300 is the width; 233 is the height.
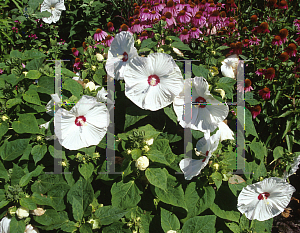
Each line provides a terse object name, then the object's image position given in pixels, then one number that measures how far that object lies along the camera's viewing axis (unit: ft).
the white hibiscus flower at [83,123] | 4.26
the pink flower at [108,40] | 6.98
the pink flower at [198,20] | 7.04
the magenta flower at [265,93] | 6.43
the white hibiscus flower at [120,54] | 4.77
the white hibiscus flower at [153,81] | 4.37
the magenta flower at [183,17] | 7.13
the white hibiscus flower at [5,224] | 4.45
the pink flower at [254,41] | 7.17
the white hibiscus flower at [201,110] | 4.52
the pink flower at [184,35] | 6.73
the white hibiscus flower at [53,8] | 9.28
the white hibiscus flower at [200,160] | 4.13
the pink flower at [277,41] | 6.68
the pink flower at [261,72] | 6.77
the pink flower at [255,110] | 6.45
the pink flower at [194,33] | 6.73
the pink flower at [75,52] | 8.40
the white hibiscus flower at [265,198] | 4.49
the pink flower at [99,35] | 7.89
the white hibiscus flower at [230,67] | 5.73
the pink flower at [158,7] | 7.64
